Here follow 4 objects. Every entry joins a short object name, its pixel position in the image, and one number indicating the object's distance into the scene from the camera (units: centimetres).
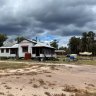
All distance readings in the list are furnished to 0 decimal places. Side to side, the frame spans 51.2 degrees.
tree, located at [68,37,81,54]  4899
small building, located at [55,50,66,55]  5160
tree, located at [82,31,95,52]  4747
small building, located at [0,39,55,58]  2200
